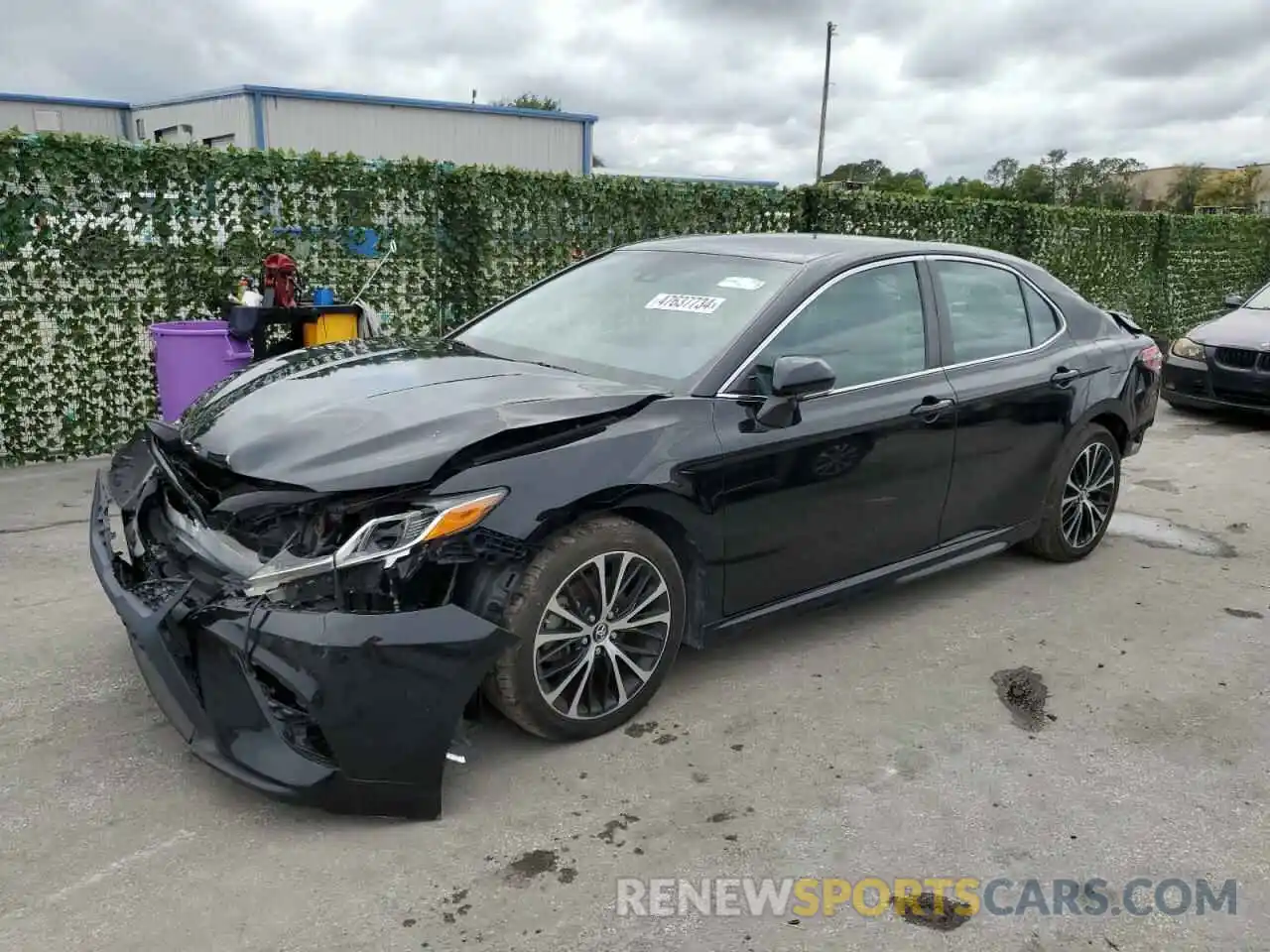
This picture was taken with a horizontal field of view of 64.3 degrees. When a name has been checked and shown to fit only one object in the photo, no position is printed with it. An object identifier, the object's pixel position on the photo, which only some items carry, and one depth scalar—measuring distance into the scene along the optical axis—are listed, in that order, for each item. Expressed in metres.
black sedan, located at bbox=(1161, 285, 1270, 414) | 8.91
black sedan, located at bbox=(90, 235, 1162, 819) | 2.71
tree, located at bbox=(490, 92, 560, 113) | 82.58
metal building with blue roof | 22.48
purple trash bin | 6.55
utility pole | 44.09
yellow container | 6.78
